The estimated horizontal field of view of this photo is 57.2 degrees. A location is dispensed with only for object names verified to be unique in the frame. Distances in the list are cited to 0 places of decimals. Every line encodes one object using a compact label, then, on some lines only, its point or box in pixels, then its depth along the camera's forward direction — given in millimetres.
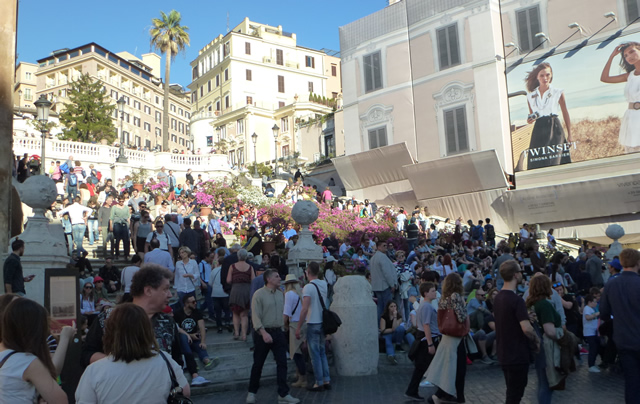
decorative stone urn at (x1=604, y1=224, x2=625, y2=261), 15944
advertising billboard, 24734
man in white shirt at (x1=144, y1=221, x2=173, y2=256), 12942
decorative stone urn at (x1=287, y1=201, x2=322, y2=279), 10820
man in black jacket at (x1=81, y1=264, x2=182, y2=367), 3828
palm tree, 51562
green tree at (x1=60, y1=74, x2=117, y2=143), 47938
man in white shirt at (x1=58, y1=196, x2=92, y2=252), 14641
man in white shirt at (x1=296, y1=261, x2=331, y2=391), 8508
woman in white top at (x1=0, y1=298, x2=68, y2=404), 3225
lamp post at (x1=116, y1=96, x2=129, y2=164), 31909
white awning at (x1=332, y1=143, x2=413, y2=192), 32719
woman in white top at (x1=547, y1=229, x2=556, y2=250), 22219
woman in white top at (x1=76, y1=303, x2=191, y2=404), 3055
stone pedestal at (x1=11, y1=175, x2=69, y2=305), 8250
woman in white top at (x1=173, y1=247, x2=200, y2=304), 10523
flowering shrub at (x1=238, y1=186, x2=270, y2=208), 26359
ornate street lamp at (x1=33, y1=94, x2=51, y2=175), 16797
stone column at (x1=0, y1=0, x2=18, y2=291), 8094
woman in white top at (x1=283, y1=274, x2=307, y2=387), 8656
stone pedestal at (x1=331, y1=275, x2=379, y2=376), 9688
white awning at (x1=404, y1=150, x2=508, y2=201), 28375
